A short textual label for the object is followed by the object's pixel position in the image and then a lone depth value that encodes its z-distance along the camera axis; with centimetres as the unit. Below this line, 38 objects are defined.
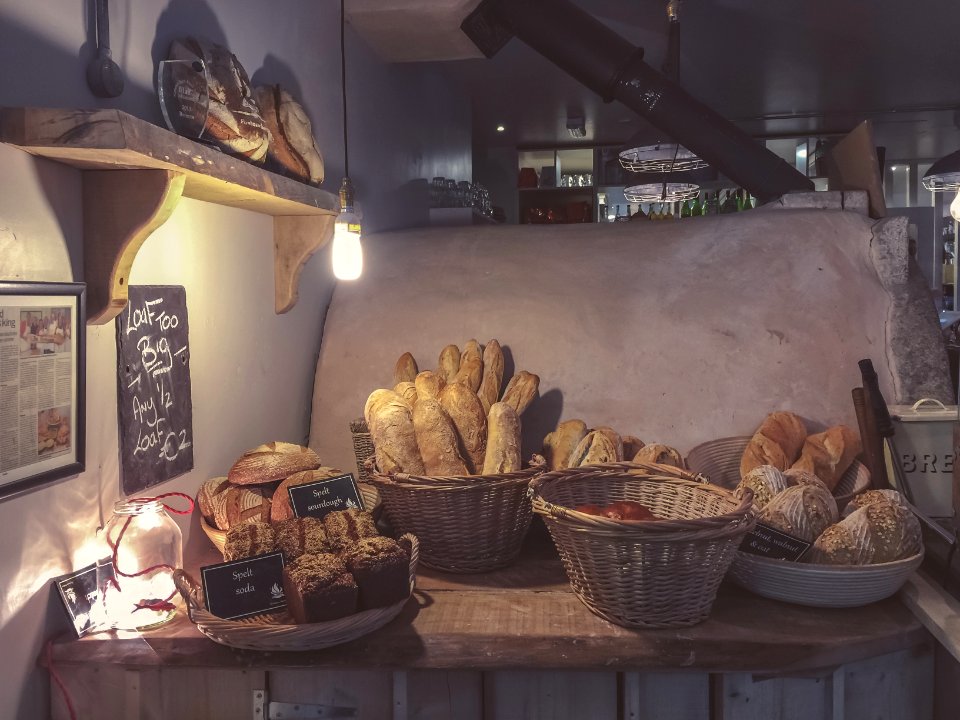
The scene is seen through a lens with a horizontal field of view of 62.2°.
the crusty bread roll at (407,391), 212
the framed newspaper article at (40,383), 122
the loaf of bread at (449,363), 239
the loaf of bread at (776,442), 207
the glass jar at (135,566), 145
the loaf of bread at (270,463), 188
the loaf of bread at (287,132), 195
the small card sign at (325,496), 176
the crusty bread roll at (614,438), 198
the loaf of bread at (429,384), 216
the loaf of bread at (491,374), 232
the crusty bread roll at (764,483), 173
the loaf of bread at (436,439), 186
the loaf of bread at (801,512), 159
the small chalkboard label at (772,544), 154
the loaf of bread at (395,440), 185
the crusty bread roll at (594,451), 193
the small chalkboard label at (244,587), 141
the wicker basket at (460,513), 165
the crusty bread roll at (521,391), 226
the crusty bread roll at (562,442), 208
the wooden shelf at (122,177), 118
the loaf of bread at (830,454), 204
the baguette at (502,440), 185
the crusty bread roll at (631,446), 214
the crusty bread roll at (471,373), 231
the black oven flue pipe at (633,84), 327
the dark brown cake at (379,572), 140
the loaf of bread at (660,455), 199
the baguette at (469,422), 198
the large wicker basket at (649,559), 133
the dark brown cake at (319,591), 134
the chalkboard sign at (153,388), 157
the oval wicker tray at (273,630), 131
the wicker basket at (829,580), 146
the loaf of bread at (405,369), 242
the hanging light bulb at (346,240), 207
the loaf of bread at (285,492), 177
